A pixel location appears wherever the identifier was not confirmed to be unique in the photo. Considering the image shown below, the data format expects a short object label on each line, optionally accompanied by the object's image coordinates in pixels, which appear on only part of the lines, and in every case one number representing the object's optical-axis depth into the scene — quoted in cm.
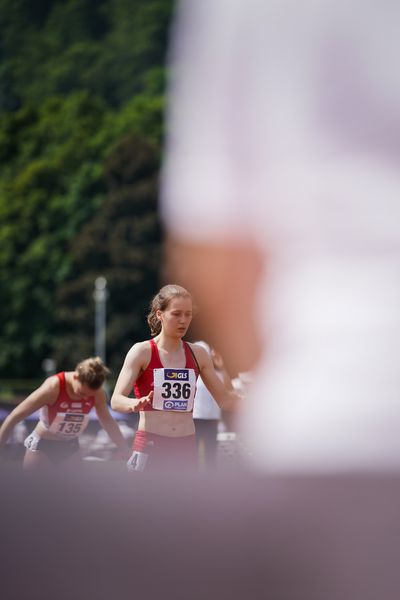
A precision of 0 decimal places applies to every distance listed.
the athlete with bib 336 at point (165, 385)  1155
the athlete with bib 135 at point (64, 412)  1475
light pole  10230
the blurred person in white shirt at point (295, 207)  777
